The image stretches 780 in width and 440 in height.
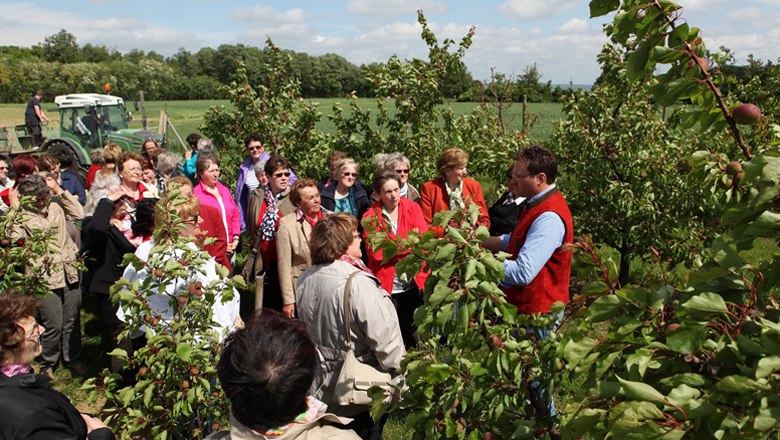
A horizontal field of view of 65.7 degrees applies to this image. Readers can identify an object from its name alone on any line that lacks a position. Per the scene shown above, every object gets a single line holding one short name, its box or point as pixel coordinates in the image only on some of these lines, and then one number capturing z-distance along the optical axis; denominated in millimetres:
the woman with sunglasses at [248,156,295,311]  5680
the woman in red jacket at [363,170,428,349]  5156
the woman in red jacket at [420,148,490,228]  5742
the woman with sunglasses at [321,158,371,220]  5973
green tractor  16656
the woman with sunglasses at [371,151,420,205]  5867
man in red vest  3643
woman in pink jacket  6195
